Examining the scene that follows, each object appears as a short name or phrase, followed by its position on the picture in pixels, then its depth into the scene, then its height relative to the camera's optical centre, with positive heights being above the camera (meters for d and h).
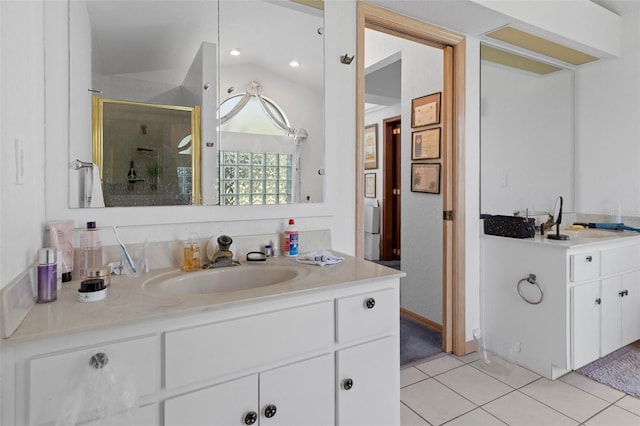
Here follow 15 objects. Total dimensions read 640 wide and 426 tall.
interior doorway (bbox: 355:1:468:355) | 2.39 +0.18
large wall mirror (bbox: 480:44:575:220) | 2.62 +0.60
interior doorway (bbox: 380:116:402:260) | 5.39 +0.28
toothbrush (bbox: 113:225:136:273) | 1.33 -0.16
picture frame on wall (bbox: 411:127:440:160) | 2.72 +0.53
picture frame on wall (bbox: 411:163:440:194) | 2.78 +0.27
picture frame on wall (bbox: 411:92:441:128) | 2.75 +0.80
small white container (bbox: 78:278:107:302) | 1.03 -0.23
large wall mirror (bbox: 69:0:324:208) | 1.36 +0.50
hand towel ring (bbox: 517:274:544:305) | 2.20 -0.46
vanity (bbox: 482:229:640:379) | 2.11 -0.55
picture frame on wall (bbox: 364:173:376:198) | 5.69 +0.42
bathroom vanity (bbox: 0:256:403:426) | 0.85 -0.40
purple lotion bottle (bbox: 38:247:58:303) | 1.01 -0.18
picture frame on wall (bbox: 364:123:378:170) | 5.59 +1.01
